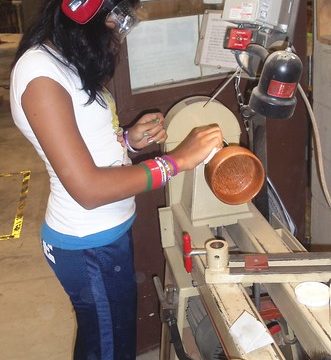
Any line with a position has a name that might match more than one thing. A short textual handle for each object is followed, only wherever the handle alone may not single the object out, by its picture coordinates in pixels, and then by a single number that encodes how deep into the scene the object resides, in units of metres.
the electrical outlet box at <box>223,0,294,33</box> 1.29
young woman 1.04
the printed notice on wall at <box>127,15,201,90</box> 1.74
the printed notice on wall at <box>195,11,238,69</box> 1.45
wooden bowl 1.17
